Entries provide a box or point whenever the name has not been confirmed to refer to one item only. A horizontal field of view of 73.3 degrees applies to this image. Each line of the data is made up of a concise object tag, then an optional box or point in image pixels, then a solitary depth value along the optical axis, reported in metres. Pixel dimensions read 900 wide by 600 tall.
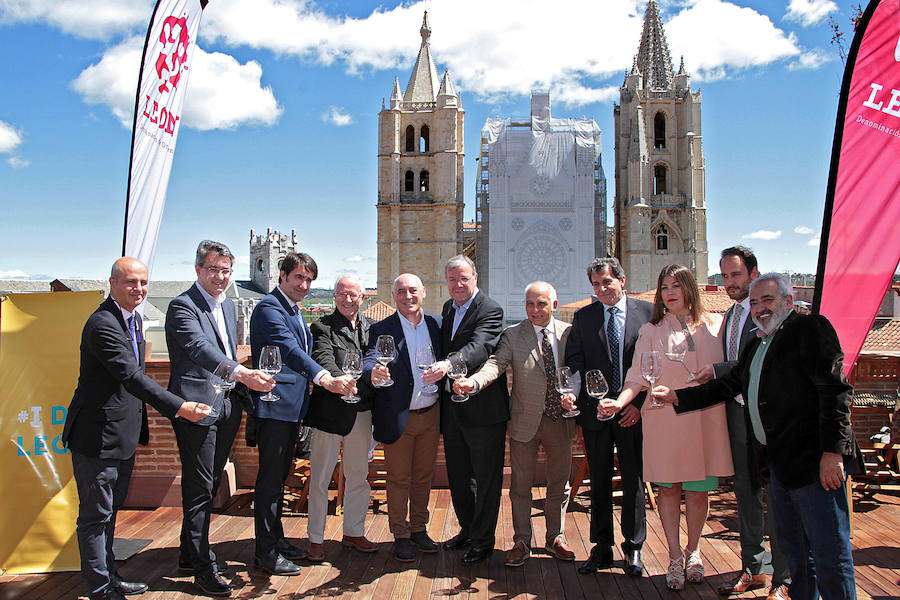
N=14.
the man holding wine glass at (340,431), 4.39
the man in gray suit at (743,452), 3.83
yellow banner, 4.10
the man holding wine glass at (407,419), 4.44
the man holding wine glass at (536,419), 4.36
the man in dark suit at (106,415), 3.64
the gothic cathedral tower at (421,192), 38.91
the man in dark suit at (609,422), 4.20
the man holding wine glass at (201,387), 3.86
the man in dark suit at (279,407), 4.20
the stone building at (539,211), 35.88
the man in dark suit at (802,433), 3.06
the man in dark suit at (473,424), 4.40
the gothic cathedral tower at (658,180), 38.00
